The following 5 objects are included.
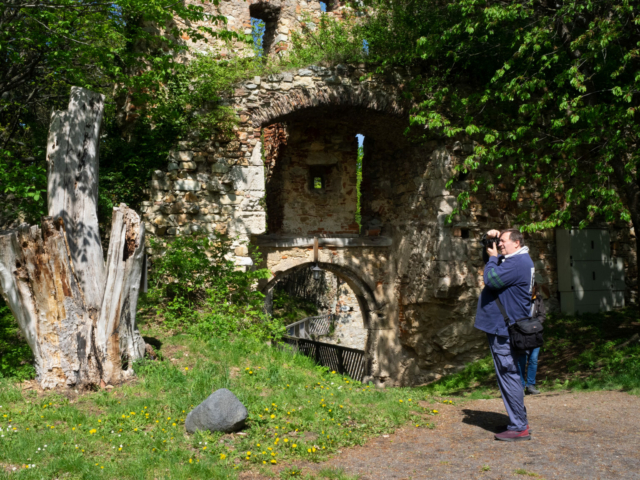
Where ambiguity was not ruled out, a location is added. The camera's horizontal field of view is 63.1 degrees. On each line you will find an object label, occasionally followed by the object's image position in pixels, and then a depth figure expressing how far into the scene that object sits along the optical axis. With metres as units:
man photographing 4.06
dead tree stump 5.32
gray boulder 4.29
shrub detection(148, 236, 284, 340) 7.72
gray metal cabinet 10.19
